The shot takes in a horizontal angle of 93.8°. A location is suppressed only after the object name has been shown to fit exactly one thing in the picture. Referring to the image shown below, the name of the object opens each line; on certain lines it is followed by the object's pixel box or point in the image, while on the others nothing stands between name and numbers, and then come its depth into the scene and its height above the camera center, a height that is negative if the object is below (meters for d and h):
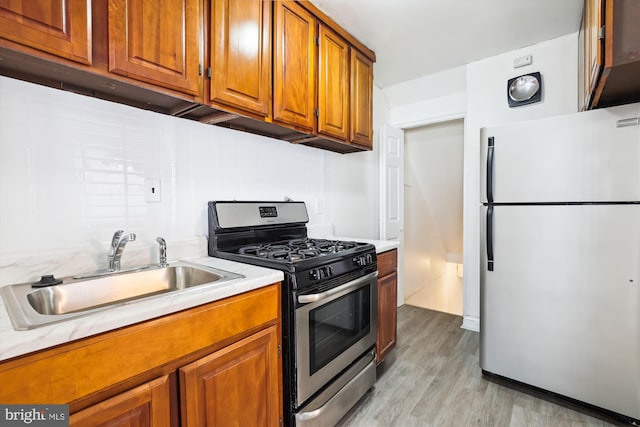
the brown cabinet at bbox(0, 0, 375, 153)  0.99 +0.64
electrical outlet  1.49 +0.10
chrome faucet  1.27 -0.16
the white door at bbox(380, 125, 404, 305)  3.21 +0.24
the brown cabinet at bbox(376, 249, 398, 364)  2.06 -0.69
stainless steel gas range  1.36 -0.48
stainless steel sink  0.82 -0.31
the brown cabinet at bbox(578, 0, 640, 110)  1.25 +0.69
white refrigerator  1.60 -0.30
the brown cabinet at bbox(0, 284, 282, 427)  0.73 -0.49
